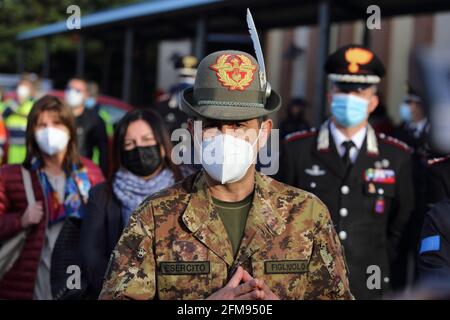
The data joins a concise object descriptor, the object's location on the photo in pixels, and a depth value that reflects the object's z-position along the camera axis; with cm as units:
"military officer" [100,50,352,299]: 234
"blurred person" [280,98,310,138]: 1022
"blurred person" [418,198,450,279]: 246
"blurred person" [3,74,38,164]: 790
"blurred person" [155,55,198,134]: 737
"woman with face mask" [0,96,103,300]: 414
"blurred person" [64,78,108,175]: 726
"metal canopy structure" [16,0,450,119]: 862
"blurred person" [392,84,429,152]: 684
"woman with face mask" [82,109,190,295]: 369
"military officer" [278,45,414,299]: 420
